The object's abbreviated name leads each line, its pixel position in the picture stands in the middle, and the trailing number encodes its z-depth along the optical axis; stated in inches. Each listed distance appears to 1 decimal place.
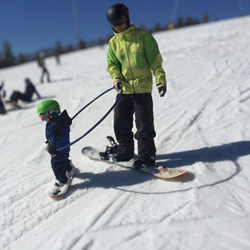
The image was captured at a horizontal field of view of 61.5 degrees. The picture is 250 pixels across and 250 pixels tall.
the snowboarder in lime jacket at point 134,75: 100.6
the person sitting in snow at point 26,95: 306.3
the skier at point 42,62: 461.7
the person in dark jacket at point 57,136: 100.0
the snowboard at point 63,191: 99.2
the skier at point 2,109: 280.2
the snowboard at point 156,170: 100.3
